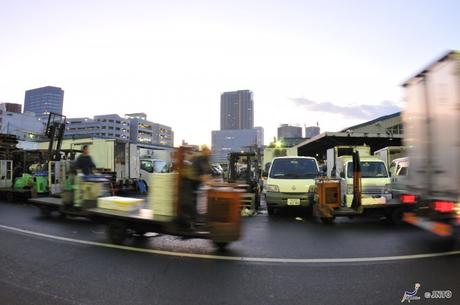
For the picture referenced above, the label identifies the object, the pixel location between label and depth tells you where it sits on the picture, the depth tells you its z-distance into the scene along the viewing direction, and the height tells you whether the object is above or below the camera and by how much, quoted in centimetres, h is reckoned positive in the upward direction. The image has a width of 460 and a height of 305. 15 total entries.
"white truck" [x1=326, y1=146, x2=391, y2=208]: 1189 -47
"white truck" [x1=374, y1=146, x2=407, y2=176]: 2536 +103
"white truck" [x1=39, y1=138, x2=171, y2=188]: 2527 +60
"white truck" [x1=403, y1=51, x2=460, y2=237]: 709 +47
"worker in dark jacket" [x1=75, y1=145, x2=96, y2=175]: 1044 +17
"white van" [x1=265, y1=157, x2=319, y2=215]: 1356 -48
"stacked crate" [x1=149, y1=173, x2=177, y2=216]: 758 -46
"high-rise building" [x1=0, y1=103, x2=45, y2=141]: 9731 +1268
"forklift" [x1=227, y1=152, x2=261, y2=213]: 1700 -6
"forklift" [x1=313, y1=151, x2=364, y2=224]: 1149 -89
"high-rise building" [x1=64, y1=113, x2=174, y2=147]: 12225 +1368
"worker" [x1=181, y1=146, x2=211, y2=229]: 740 -25
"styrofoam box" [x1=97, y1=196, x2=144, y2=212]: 827 -72
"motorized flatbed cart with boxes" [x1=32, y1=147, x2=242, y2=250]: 721 -89
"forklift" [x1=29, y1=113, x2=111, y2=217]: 943 -56
